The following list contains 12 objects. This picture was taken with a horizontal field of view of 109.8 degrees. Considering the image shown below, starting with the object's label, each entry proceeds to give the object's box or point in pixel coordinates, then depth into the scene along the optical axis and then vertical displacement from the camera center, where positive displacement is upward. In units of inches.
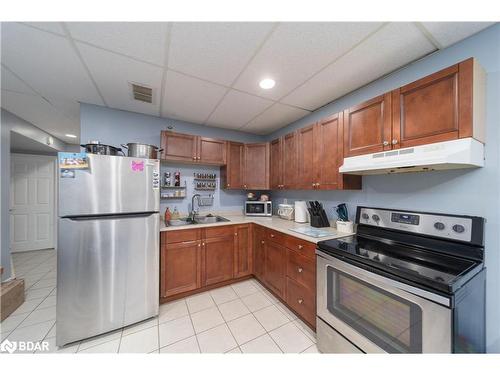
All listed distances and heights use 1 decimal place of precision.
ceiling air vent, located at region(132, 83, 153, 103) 73.4 +41.1
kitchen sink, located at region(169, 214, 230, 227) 96.7 -20.3
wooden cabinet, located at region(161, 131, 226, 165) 95.0 +21.7
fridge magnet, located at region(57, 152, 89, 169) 58.2 +8.4
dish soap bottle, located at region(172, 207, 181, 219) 104.2 -16.9
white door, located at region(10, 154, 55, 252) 142.4 -14.0
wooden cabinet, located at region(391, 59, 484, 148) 42.0 +21.3
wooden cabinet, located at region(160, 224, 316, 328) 67.8 -36.5
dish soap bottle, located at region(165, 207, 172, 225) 97.7 -16.4
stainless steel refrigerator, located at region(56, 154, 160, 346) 59.1 -21.9
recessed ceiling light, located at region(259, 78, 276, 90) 67.7 +40.9
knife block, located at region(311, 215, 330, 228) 84.0 -17.1
